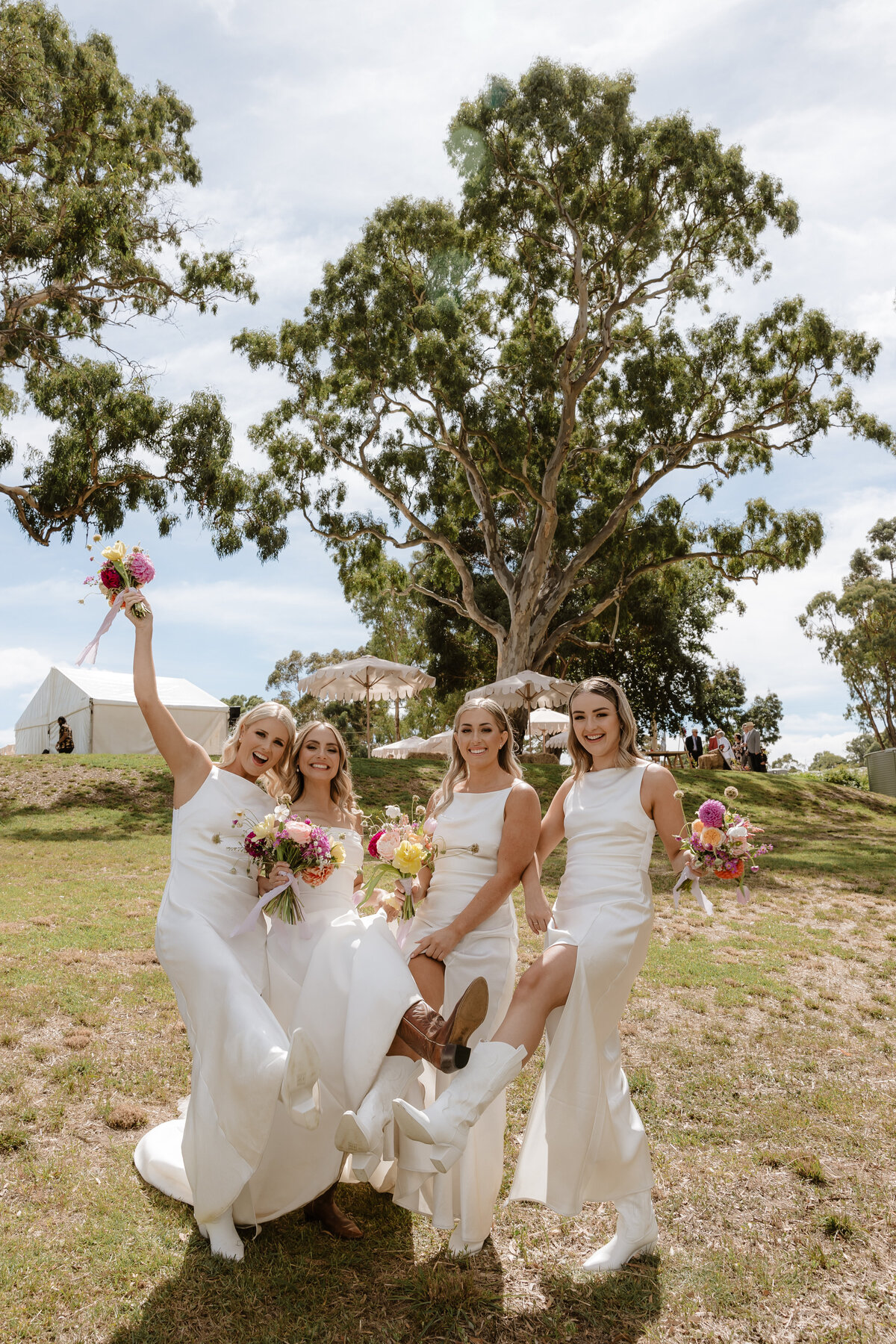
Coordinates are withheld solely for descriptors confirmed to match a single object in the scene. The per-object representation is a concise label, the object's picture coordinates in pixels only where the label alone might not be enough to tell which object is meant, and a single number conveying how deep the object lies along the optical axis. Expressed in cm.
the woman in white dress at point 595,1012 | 346
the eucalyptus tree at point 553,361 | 1986
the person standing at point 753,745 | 2628
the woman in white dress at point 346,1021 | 320
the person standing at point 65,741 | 2367
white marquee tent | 2439
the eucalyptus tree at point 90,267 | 1647
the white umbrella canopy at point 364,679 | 2145
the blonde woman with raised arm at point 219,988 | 321
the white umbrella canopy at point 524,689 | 1944
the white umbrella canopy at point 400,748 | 3016
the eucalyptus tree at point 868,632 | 4112
